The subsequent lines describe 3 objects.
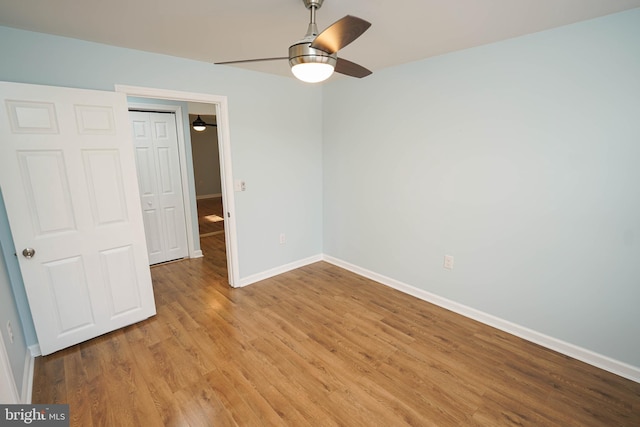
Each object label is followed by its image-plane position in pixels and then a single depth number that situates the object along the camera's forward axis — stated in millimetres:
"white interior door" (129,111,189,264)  3785
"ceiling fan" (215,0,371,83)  1257
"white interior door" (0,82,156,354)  1984
